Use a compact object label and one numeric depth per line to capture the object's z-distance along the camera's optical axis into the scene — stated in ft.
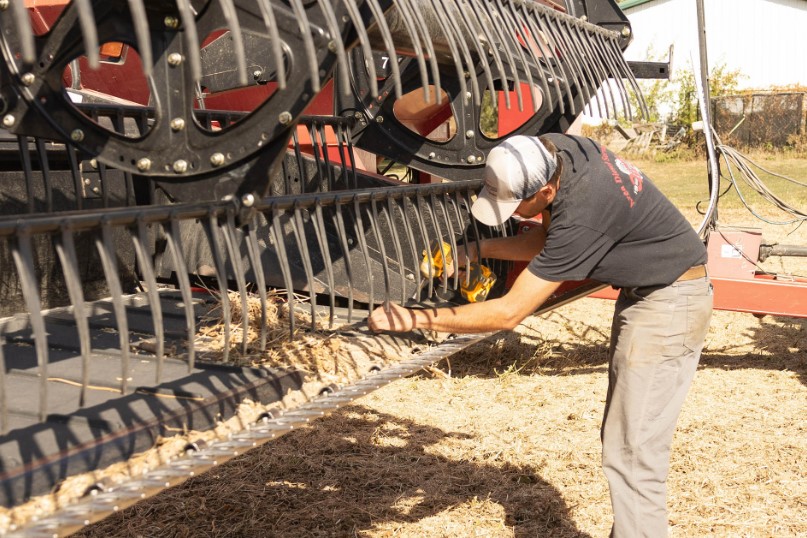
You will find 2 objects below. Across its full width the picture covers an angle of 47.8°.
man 8.83
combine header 6.12
